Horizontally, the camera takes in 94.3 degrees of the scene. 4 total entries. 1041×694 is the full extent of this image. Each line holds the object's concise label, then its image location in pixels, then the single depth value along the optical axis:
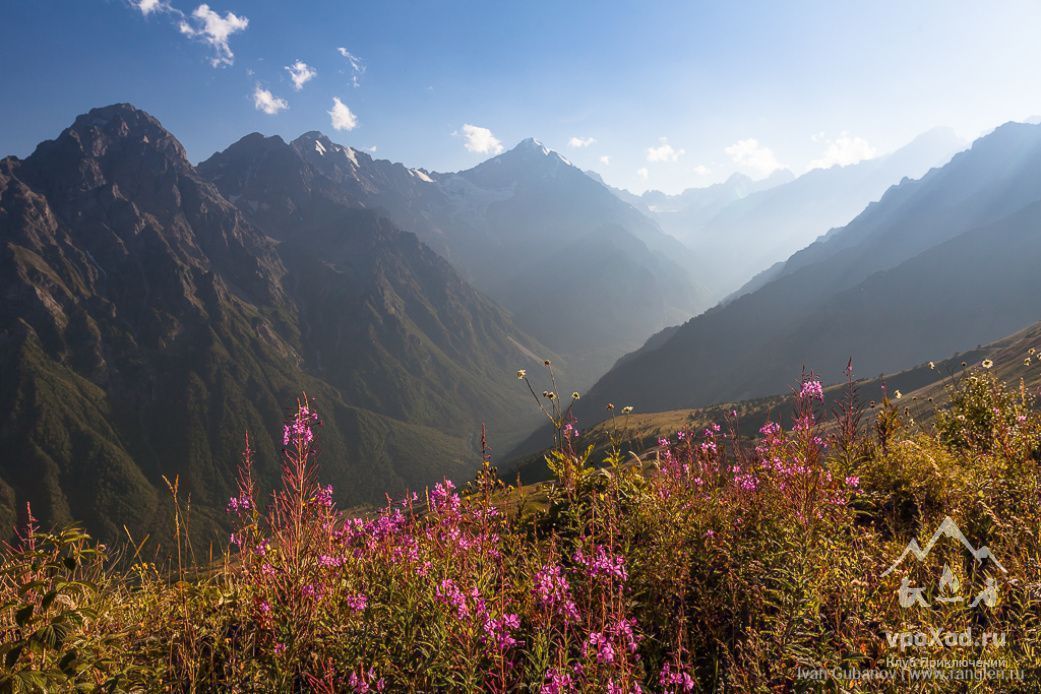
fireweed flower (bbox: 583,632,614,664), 2.87
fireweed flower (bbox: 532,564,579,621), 3.58
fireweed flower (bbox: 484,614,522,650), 3.17
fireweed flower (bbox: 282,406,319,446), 4.33
